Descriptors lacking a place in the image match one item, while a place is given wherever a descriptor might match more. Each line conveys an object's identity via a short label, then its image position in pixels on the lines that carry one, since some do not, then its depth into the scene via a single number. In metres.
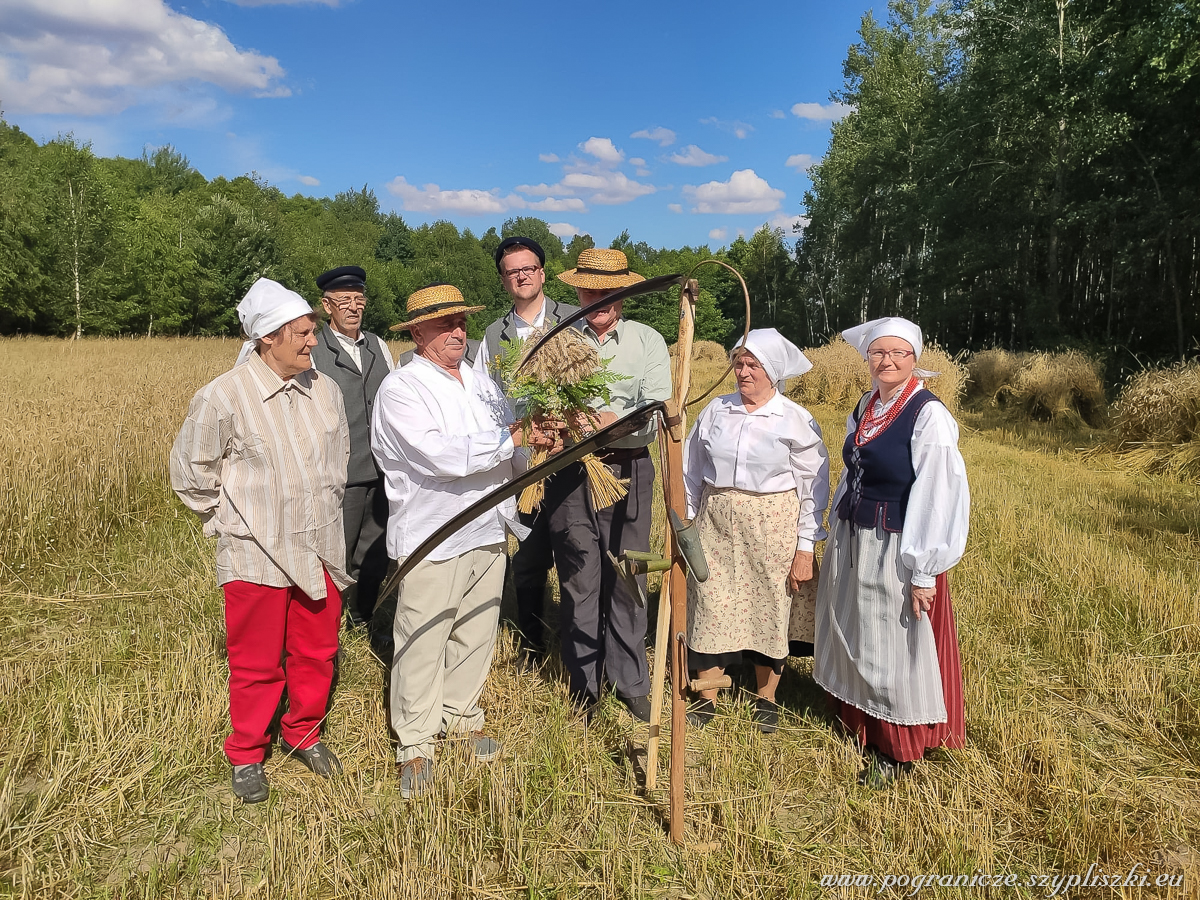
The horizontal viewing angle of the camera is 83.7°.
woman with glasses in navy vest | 2.54
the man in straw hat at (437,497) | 2.57
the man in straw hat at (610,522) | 3.06
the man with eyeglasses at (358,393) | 3.84
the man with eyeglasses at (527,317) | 3.20
